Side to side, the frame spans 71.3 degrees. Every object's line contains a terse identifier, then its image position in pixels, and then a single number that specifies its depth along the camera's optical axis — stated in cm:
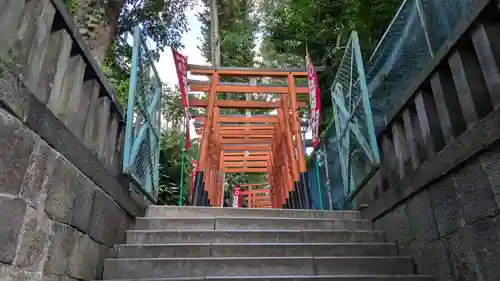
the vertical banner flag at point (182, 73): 646
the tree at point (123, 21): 575
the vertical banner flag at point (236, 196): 1495
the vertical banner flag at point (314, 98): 626
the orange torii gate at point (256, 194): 1674
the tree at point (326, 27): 698
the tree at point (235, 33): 1277
